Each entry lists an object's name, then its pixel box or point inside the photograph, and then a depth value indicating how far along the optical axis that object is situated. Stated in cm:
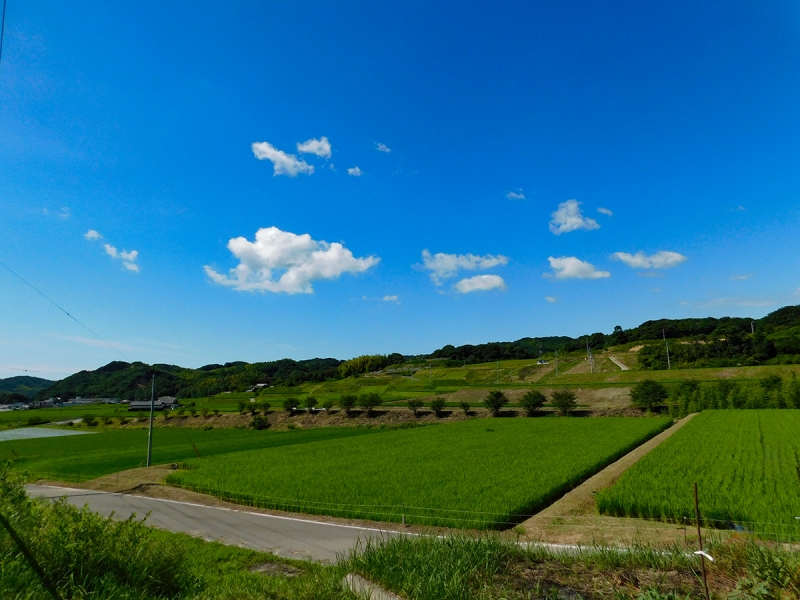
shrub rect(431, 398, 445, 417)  6862
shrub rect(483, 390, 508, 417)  6800
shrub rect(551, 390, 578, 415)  6350
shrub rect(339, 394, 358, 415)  7231
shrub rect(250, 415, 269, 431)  6900
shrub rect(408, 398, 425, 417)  7000
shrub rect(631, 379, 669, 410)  6210
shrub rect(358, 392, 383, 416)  7219
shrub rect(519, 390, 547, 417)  6625
